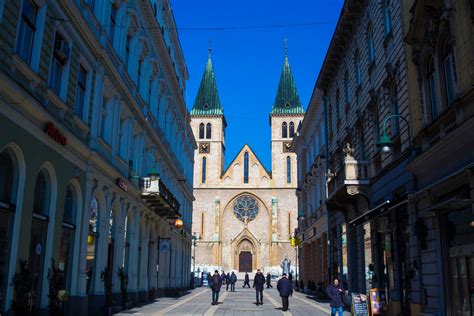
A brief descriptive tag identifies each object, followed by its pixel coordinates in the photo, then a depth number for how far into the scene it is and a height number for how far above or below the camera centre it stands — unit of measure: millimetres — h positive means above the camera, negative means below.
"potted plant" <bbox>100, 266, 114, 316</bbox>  18973 -508
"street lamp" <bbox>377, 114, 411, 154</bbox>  14110 +3502
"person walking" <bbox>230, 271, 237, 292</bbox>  45750 -315
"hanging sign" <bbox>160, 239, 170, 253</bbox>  27986 +1617
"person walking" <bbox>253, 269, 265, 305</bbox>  26859 -264
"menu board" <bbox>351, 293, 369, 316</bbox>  15336 -764
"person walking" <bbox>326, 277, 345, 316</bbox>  16250 -520
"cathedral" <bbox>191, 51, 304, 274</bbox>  76375 +10031
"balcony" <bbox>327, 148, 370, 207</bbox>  21016 +3977
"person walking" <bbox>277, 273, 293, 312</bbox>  22531 -459
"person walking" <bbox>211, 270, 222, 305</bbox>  26738 -489
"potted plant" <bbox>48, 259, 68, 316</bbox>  13664 -449
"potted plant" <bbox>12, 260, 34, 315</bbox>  11609 -347
